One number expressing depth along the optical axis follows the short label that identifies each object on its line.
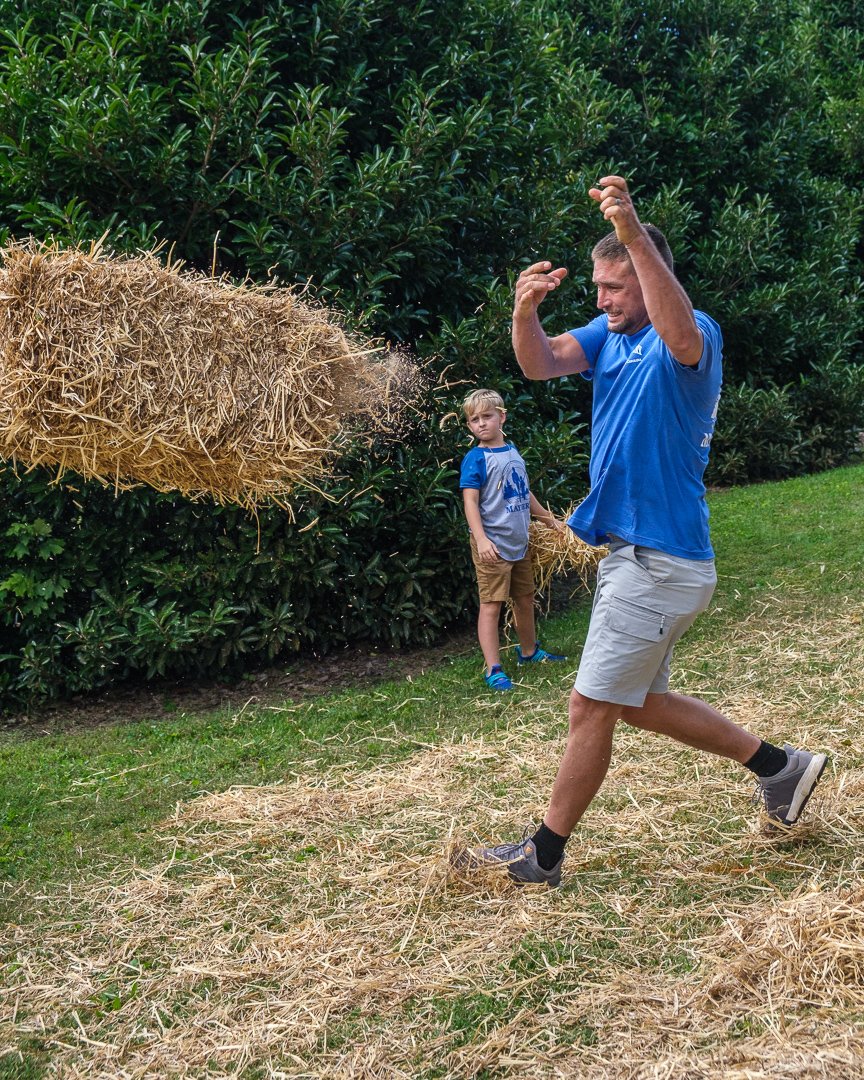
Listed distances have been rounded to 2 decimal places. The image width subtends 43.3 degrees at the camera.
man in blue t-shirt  3.56
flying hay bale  4.91
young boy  6.40
